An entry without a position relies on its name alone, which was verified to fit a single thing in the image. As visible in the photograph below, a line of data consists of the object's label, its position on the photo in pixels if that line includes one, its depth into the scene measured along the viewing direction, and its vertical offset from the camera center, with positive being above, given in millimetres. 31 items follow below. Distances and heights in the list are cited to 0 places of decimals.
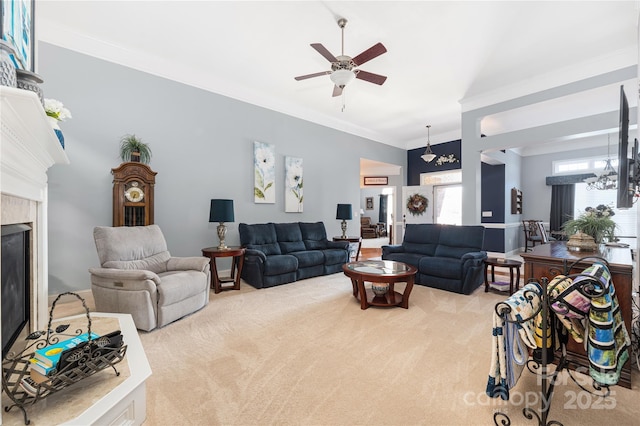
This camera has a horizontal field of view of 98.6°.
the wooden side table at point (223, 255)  3887 -746
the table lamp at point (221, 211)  3998 -2
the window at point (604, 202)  6574 +333
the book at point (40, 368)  1112 -646
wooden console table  1882 -411
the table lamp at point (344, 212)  5816 +5
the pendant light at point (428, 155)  6824 +1443
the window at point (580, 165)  6885 +1294
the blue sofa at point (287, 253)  4141 -704
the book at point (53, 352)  1137 -619
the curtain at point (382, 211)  13367 +78
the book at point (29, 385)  1080 -700
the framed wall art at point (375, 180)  10430 +1250
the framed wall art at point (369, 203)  13375 +461
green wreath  7941 +262
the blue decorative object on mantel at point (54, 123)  1693 +541
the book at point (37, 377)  1119 -689
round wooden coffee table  3146 -757
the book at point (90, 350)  1143 -629
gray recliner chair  2602 -709
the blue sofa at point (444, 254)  3865 -664
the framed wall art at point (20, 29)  1169 +901
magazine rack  1068 -682
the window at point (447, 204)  7984 +273
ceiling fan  2883 +1678
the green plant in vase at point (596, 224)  2564 -93
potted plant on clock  3682 +825
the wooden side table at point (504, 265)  3812 -716
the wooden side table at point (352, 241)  5802 -617
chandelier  5410 +716
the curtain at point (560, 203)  7361 +308
